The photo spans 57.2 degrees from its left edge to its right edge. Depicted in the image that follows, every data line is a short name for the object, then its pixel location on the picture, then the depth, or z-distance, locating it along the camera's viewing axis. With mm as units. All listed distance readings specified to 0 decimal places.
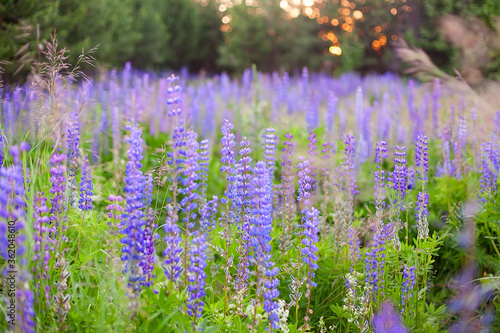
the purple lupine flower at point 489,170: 3407
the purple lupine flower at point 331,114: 6164
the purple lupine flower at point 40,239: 2062
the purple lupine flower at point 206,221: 2799
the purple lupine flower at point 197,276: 2078
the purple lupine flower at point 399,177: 2945
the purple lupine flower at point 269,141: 2676
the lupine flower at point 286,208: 2874
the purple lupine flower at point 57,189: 2205
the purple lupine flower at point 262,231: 2188
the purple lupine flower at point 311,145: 2975
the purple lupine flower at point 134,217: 2061
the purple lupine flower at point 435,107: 5641
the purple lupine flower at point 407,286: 2705
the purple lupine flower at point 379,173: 2889
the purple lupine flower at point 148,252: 2221
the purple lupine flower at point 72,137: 2930
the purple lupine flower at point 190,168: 2117
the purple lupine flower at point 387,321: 2355
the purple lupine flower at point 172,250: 2043
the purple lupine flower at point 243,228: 2650
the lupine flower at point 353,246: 2912
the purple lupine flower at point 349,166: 3105
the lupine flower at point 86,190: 2785
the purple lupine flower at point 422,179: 2802
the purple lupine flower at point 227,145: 2434
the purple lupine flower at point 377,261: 2779
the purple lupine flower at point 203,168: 2581
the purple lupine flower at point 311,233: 2203
